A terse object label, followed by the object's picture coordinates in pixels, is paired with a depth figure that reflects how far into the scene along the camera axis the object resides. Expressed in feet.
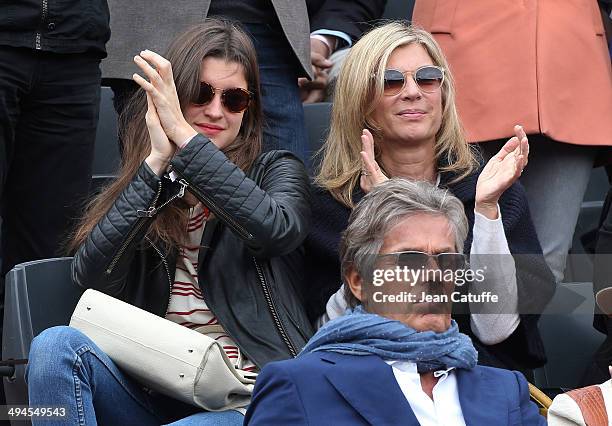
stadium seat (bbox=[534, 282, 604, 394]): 29.27
